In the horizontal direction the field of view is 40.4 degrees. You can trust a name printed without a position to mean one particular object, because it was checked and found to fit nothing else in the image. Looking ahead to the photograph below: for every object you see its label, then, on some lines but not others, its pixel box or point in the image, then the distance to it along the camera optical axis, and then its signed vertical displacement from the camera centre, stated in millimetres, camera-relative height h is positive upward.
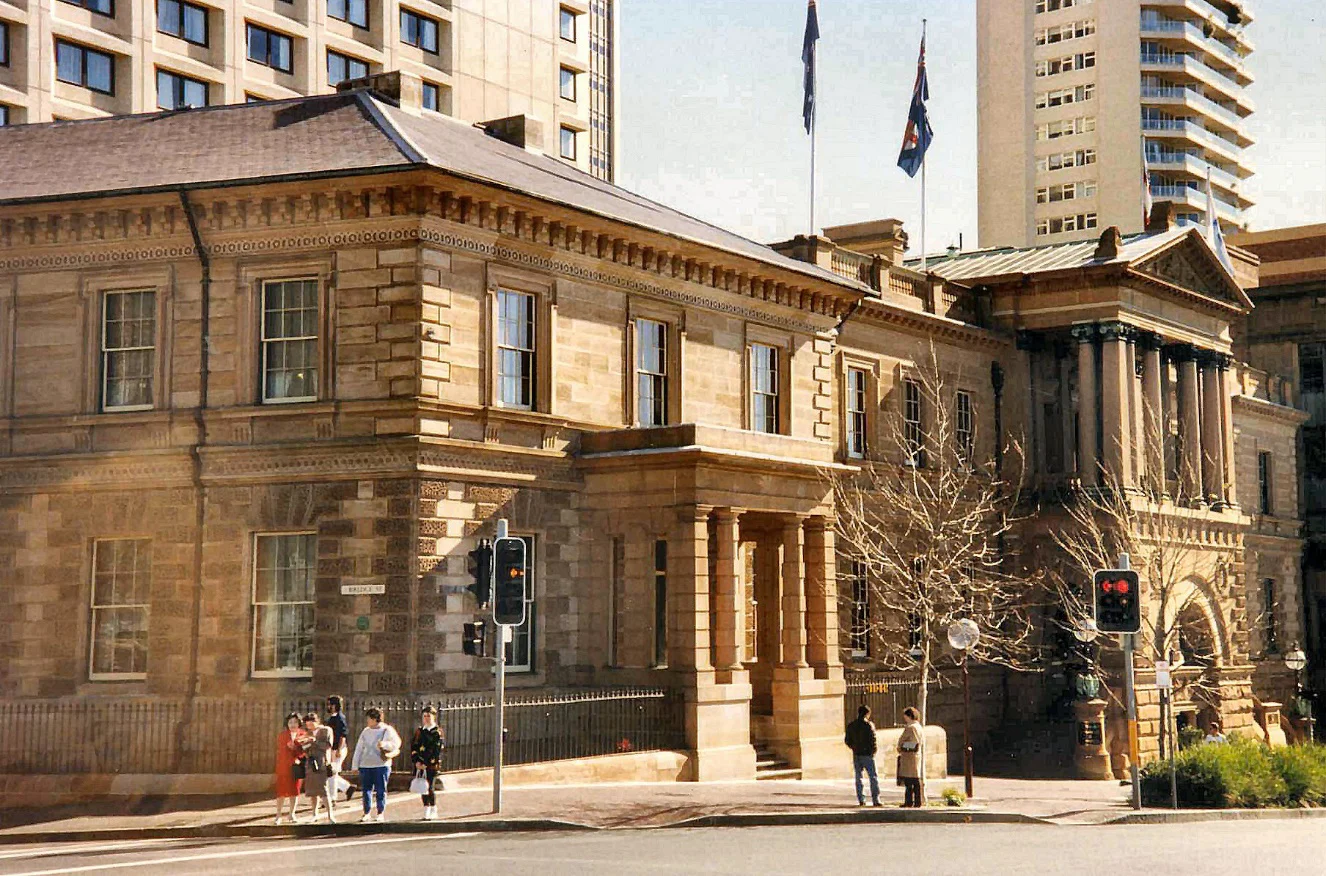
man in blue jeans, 28891 -1820
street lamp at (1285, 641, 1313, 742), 60031 -916
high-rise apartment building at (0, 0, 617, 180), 56156 +20501
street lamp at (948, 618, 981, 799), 31891 -81
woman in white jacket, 25297 -1739
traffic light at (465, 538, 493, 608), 25969 +910
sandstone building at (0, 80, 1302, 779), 31391 +3659
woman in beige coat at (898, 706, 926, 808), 28719 -1959
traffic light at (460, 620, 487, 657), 26578 -71
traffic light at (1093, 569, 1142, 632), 29359 +507
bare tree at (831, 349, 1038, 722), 44812 +2735
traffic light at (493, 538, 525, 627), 25906 +690
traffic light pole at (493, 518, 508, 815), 25359 -1223
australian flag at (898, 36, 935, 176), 51594 +14273
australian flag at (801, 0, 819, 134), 46844 +14885
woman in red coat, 24984 -1785
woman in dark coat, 25141 -1630
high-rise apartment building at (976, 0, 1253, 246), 104750 +30745
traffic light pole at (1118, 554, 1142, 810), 29344 -1509
